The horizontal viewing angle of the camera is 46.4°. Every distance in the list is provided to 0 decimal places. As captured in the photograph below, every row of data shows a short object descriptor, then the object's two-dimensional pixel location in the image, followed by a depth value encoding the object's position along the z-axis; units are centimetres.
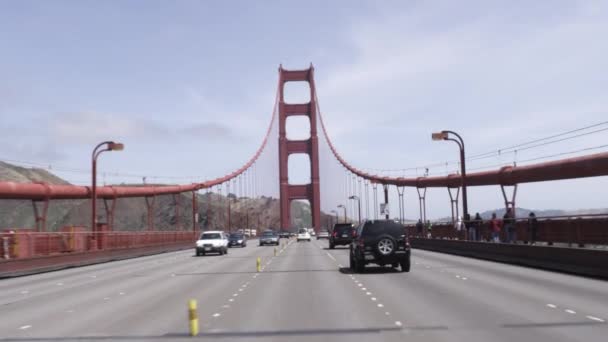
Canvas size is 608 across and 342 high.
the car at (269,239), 6750
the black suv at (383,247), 2364
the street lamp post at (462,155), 3722
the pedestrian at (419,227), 5437
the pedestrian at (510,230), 2850
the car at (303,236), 8352
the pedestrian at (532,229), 2680
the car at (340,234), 5269
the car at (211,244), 4425
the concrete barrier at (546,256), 1980
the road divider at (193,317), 984
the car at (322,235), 9778
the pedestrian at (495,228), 3150
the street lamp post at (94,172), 3974
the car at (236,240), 6581
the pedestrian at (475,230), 3478
